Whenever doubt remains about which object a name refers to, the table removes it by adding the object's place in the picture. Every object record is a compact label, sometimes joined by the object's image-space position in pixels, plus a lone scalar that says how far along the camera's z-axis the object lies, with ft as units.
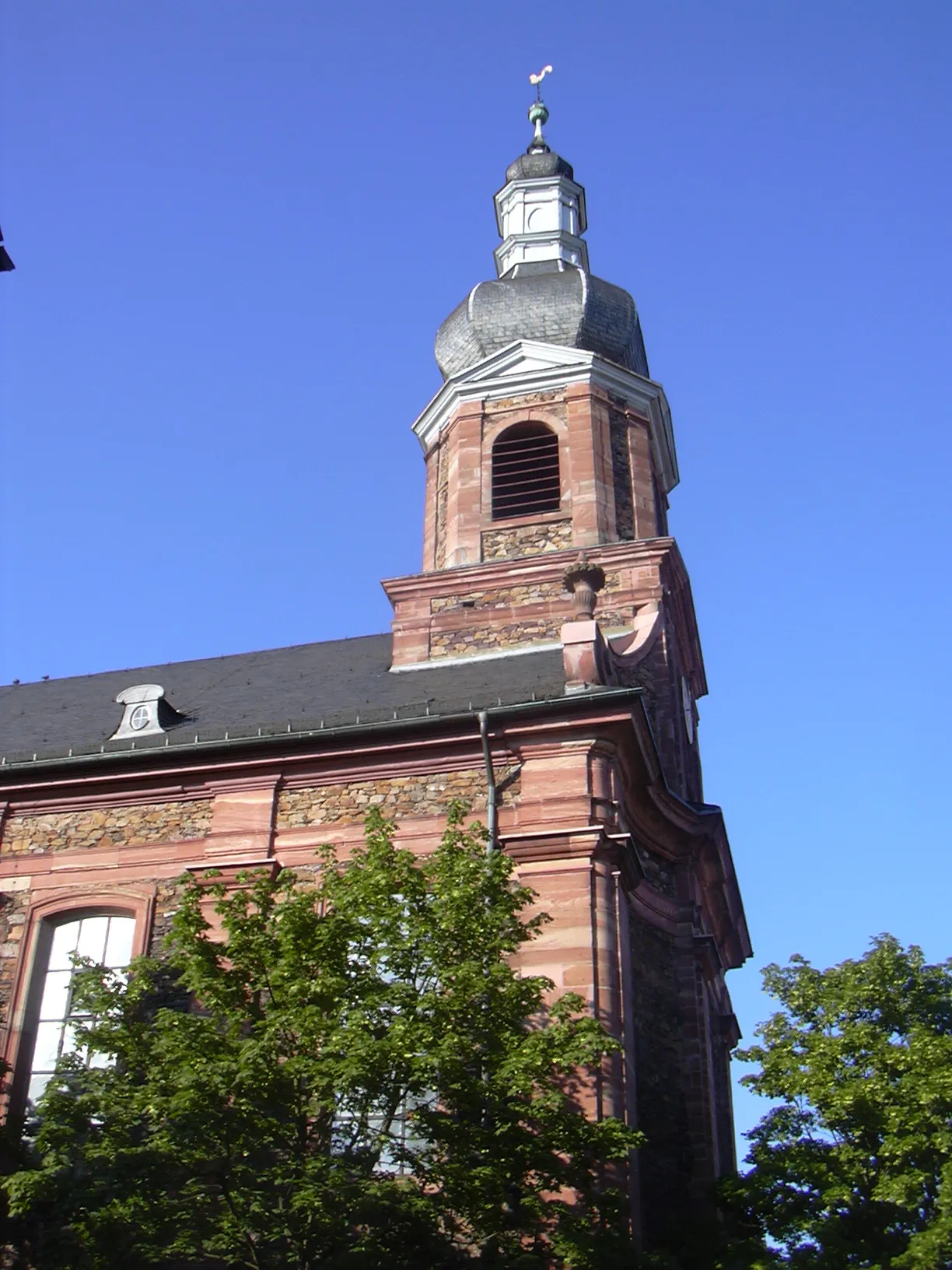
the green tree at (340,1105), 37.81
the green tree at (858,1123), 42.63
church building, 50.16
